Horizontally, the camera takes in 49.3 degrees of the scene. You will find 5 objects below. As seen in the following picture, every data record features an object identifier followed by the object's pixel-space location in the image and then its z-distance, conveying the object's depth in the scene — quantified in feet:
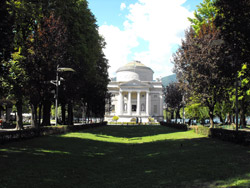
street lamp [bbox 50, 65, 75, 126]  86.82
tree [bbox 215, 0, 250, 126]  53.88
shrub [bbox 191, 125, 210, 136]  86.79
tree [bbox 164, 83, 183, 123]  195.00
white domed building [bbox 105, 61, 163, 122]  325.62
